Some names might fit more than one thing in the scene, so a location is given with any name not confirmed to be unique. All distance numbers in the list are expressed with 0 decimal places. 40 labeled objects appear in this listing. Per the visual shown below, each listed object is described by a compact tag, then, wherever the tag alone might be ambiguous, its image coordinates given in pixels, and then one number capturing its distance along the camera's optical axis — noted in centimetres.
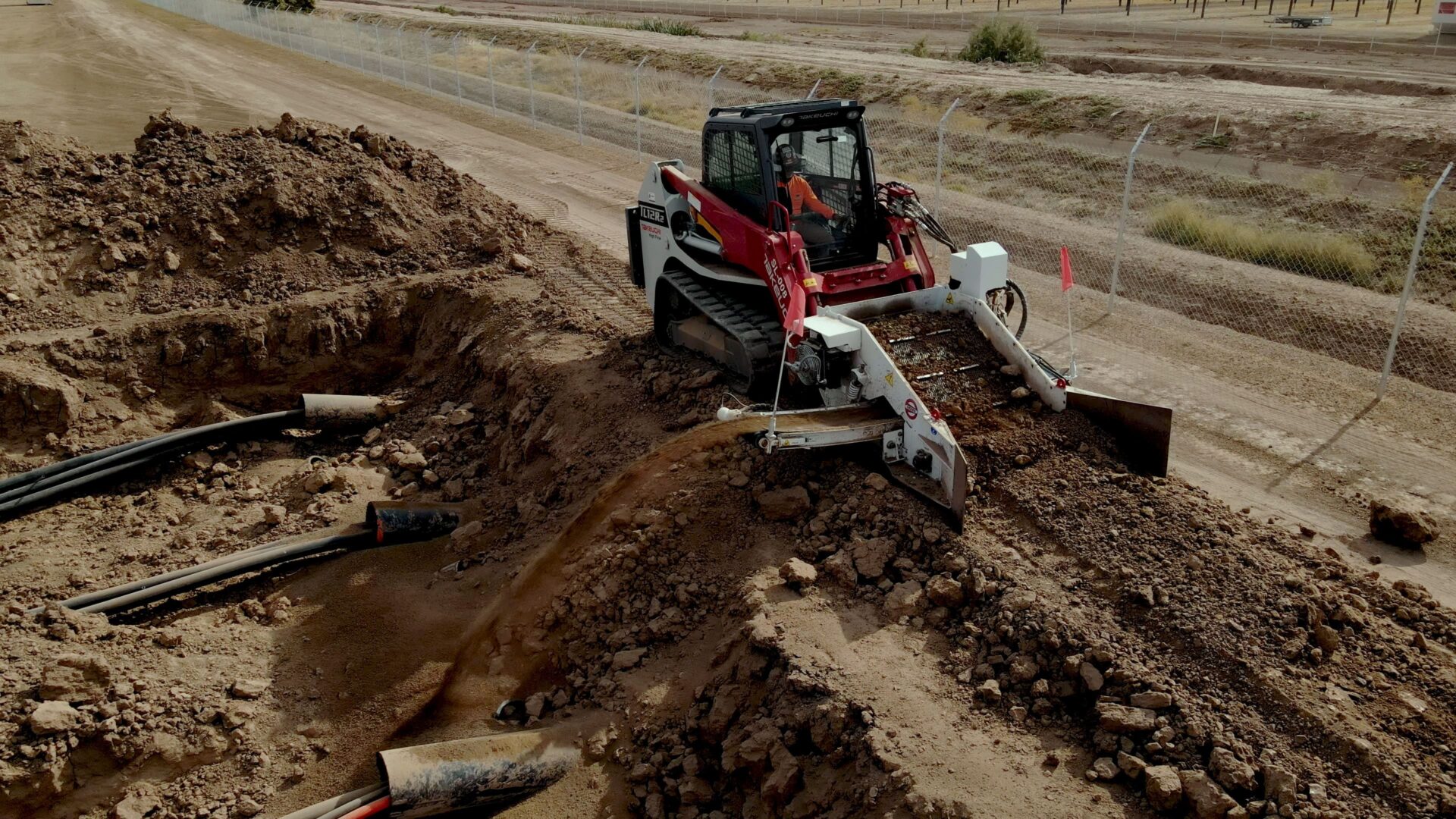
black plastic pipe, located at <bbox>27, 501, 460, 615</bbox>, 884
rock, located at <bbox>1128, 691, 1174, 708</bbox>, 597
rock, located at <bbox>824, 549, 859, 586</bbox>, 732
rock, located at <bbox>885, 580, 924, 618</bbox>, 702
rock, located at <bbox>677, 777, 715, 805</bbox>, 649
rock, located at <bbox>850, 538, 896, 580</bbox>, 735
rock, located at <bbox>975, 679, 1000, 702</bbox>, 628
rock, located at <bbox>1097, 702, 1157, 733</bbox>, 588
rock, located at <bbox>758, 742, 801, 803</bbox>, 611
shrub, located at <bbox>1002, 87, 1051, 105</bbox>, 2486
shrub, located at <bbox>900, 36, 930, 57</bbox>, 3662
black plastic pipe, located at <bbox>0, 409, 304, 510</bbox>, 1075
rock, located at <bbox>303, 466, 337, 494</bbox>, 1083
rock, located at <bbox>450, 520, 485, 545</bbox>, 977
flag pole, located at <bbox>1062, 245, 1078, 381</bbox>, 884
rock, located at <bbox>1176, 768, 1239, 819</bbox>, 541
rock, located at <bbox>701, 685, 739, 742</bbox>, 667
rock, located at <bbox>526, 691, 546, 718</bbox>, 752
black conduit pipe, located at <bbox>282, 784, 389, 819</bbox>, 691
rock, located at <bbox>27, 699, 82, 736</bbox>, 711
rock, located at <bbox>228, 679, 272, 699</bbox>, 800
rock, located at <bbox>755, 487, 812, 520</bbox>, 807
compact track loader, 802
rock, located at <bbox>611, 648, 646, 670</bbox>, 748
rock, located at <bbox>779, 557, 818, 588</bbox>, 731
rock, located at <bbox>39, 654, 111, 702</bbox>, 736
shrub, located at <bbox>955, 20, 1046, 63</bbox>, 3450
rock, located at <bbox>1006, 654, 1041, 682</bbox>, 634
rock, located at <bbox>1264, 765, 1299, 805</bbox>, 543
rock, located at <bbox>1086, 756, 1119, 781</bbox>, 571
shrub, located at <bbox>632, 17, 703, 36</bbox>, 4516
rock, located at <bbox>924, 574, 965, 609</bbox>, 694
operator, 972
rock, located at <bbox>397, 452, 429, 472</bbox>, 1120
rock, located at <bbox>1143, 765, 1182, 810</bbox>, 550
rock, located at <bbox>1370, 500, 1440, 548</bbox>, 829
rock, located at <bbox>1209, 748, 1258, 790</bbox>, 552
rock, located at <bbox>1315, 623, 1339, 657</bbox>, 631
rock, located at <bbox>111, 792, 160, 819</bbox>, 711
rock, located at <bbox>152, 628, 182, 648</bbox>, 832
